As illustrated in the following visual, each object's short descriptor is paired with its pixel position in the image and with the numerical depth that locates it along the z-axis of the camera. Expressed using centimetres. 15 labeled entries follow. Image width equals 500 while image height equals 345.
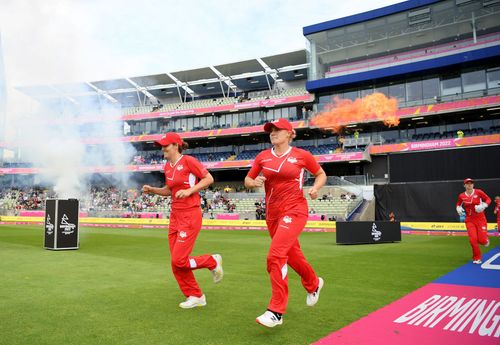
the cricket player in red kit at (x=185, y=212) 511
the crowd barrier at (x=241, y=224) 2377
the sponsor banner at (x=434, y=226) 2356
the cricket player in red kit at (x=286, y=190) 453
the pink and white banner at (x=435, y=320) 383
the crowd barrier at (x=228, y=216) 3255
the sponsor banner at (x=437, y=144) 3403
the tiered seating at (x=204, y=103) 4838
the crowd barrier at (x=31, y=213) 3653
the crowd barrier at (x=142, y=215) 3497
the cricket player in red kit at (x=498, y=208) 1683
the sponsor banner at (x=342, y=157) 3928
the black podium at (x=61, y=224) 1298
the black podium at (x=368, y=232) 1557
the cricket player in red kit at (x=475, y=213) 973
